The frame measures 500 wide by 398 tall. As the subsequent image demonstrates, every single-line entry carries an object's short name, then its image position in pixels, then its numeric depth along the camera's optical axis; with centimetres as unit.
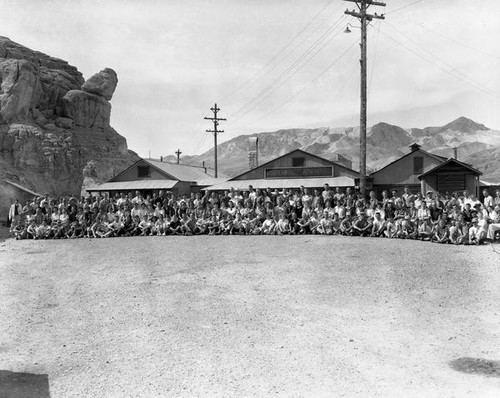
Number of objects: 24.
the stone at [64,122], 6850
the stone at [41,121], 6704
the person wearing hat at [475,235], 1355
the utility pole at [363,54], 2044
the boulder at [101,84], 7256
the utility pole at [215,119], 4674
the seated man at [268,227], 1784
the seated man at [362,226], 1621
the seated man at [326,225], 1698
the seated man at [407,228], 1534
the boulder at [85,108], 6969
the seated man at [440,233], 1415
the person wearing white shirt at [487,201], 1591
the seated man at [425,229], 1486
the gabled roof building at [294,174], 3164
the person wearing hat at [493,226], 1377
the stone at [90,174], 6581
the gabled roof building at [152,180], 3775
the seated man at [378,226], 1603
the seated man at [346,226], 1660
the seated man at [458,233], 1379
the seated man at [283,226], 1759
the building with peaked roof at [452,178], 2675
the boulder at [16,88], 6250
